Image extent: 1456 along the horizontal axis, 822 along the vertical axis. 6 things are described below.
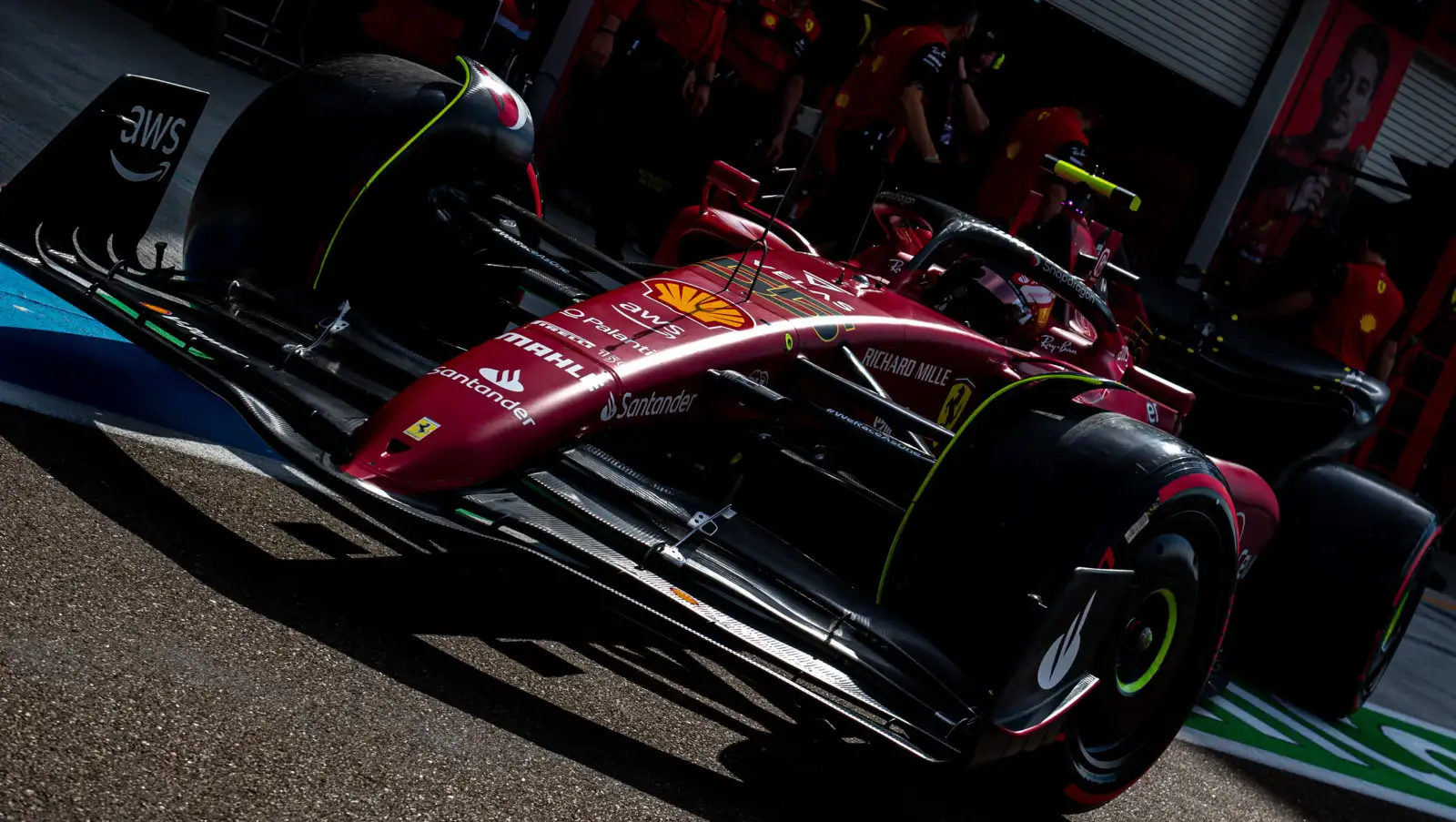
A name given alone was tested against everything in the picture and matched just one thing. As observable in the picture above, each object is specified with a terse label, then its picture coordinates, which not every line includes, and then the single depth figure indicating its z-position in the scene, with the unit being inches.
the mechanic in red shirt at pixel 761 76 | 349.7
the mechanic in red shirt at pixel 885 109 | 300.5
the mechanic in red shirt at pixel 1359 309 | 382.0
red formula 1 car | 111.0
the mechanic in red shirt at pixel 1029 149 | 311.6
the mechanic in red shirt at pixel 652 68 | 315.0
